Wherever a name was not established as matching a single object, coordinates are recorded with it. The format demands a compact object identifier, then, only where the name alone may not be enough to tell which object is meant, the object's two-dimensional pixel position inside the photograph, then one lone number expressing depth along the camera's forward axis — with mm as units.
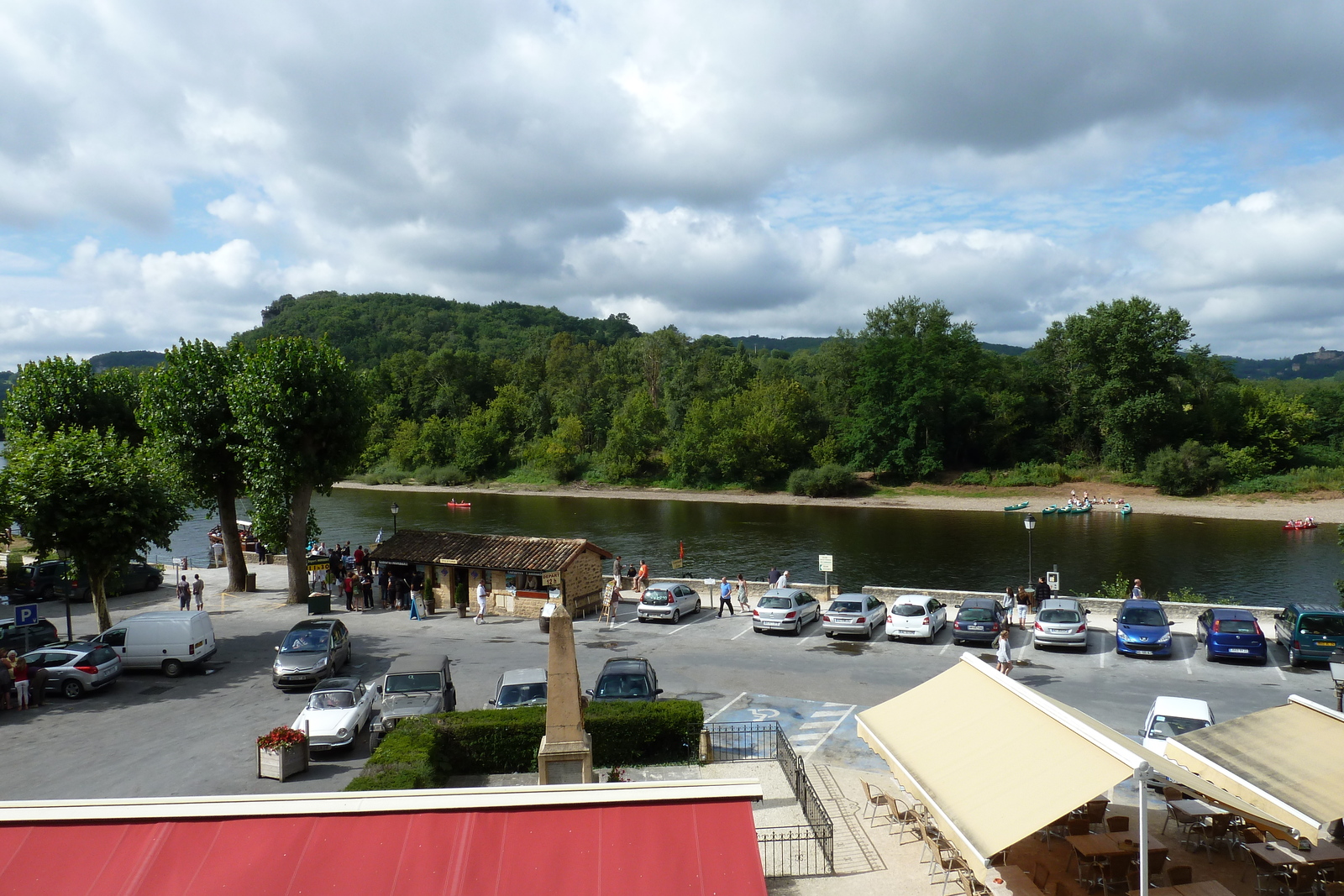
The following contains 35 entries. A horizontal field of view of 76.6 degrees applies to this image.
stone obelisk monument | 11422
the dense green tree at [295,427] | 30594
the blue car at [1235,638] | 22312
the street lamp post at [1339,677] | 14820
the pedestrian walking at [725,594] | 30344
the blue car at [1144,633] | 22922
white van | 22375
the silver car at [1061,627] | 23797
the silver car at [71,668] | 20484
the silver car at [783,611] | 26641
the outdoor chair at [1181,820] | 12359
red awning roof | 6699
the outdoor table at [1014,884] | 10698
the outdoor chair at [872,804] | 13262
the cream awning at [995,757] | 9094
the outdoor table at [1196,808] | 12527
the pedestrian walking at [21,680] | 19500
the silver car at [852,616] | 25736
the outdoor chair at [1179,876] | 10523
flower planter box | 14883
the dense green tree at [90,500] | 23672
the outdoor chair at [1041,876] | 10507
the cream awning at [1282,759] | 9523
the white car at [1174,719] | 14906
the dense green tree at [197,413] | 31812
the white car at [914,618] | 25234
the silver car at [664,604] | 29031
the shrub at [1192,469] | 76562
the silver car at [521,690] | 17297
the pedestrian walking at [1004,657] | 21156
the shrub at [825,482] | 87125
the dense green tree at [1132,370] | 80562
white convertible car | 16312
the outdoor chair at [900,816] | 12766
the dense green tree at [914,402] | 88562
